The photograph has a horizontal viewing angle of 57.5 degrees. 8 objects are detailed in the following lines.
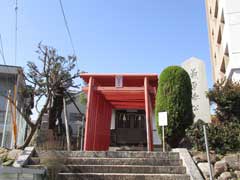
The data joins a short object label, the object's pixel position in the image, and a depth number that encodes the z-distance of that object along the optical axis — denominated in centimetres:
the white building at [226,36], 1013
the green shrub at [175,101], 680
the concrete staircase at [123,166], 489
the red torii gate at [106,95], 807
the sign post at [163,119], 658
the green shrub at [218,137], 579
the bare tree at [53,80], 1027
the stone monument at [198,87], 774
